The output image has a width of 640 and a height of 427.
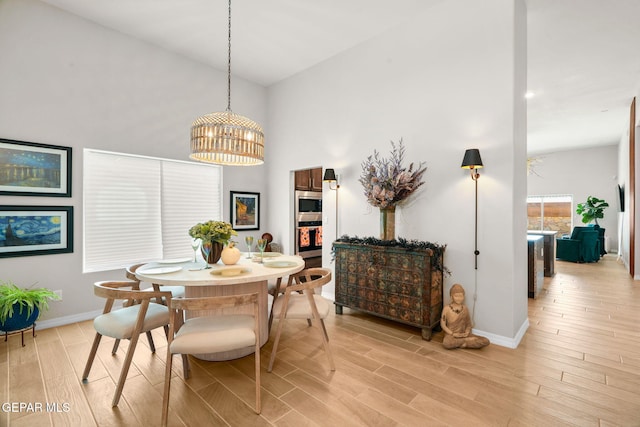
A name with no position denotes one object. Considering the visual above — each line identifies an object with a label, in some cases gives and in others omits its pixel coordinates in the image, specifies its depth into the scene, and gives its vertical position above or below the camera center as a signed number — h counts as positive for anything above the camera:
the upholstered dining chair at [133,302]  2.53 -0.79
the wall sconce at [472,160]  2.84 +0.52
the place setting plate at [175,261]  2.75 -0.46
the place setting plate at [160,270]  2.29 -0.46
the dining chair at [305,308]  2.35 -0.80
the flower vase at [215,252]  2.71 -0.36
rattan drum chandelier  2.54 +0.68
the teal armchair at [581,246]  7.16 -0.80
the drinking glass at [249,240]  2.81 -0.26
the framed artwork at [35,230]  3.03 -0.18
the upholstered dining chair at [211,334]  1.79 -0.79
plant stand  2.84 -1.19
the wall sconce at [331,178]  4.20 +0.51
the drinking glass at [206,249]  2.67 -0.32
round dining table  2.13 -0.47
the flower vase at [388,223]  3.43 -0.11
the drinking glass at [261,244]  2.83 -0.30
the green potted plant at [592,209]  8.09 +0.12
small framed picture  4.98 +0.06
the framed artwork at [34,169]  3.04 +0.48
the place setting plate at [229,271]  2.24 -0.45
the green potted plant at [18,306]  2.74 -0.89
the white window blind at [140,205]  3.61 +0.11
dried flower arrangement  3.28 +0.37
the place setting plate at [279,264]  2.56 -0.45
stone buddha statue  2.75 -1.08
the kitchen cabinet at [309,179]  5.14 +0.61
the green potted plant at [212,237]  2.66 -0.21
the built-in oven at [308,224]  5.07 -0.18
